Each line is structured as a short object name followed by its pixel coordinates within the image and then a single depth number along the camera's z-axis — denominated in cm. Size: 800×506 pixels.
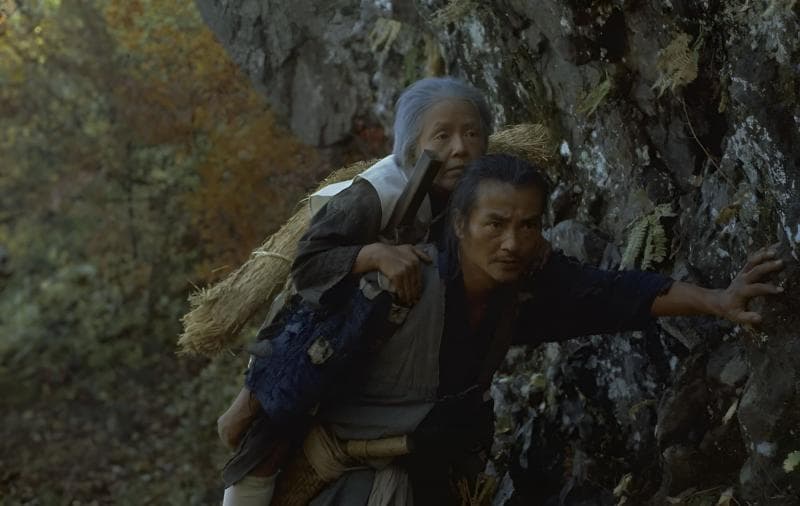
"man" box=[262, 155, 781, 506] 402
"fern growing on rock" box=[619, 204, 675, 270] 528
